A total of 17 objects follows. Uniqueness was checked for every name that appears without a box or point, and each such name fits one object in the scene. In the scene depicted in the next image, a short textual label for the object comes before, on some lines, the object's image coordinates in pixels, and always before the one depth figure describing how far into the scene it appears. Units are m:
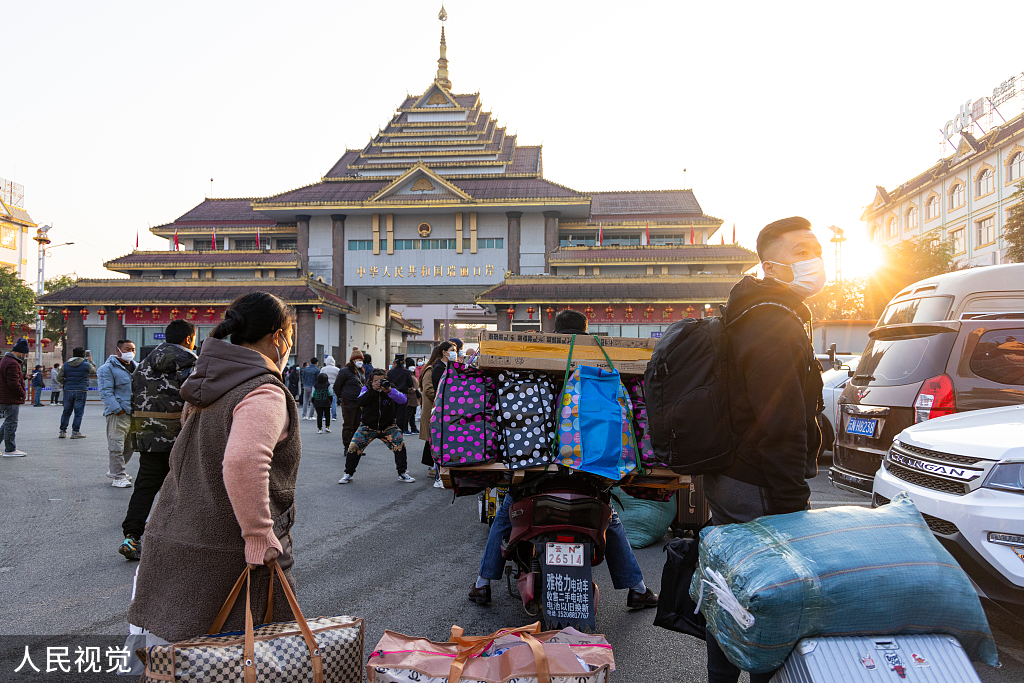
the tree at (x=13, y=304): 46.84
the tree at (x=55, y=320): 53.28
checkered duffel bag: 1.91
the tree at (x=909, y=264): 33.84
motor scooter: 3.27
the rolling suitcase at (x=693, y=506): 5.38
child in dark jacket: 15.46
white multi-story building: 38.22
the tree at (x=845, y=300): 39.66
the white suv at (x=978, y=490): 3.24
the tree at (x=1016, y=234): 22.70
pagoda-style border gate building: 29.98
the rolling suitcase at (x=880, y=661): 1.87
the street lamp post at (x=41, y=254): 37.53
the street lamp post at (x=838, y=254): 32.00
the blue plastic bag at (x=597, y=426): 3.08
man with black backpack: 2.16
